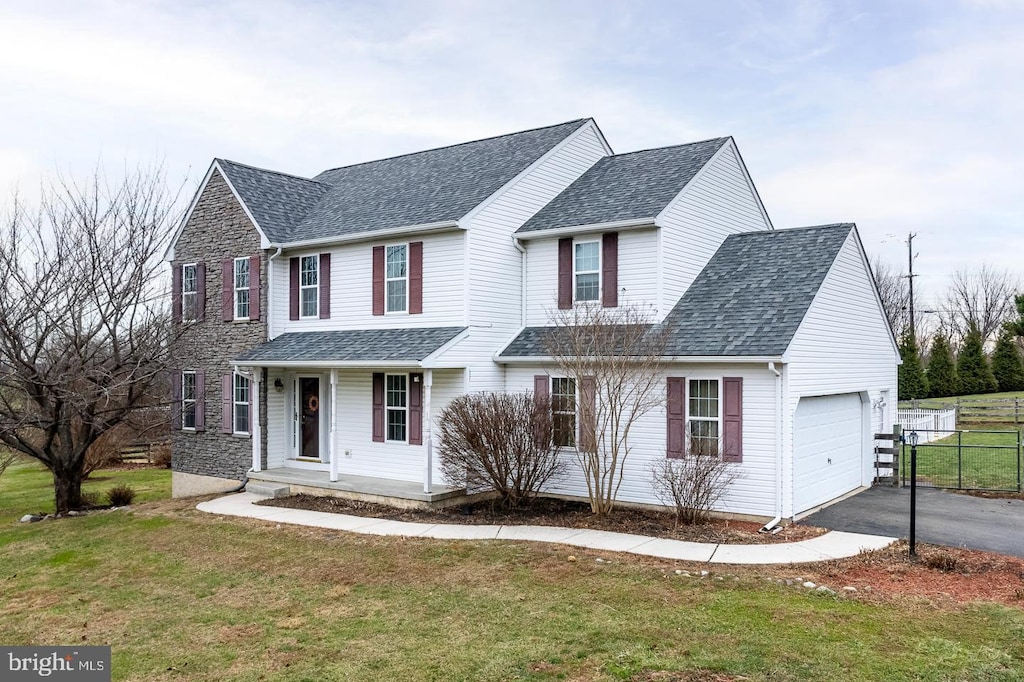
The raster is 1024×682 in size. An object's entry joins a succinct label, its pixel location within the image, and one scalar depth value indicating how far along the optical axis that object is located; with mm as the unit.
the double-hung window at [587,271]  15016
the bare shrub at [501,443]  13086
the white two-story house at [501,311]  12859
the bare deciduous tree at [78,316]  14562
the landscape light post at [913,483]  9500
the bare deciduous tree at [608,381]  12656
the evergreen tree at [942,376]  39750
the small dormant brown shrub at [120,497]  17250
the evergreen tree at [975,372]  40188
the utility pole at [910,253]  43094
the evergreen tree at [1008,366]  40031
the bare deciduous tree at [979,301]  54281
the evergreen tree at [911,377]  37875
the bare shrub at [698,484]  11938
